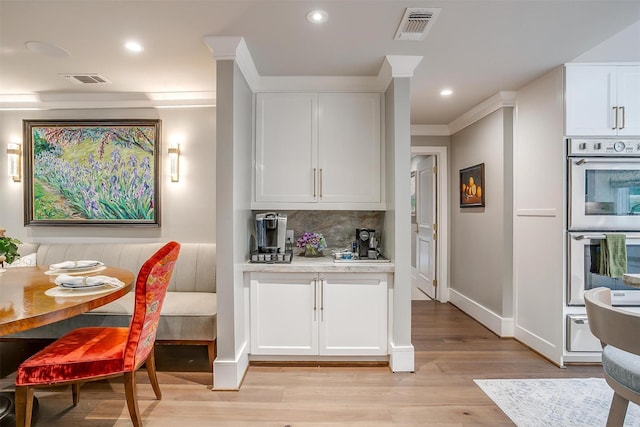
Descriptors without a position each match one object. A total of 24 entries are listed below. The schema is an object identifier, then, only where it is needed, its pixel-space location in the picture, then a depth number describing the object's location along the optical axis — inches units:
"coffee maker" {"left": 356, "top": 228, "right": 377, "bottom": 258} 110.5
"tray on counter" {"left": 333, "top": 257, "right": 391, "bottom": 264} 103.3
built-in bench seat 99.3
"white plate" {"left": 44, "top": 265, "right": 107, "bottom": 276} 88.5
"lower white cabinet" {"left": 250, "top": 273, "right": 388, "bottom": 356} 102.2
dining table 55.2
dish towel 96.3
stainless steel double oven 98.9
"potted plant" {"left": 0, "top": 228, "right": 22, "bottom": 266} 82.4
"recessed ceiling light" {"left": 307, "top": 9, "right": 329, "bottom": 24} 75.5
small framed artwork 141.8
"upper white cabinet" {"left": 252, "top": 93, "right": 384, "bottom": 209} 111.6
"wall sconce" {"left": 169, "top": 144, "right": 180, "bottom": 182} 130.2
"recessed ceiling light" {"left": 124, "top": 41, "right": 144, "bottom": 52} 89.3
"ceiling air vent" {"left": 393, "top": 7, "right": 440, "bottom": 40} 75.3
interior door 180.2
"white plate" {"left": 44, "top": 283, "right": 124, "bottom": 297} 68.1
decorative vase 115.0
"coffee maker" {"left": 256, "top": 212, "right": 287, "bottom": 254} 108.0
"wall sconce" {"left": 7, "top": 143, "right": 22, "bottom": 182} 132.0
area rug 76.0
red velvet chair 63.7
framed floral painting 131.7
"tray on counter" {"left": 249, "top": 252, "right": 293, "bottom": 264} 102.6
